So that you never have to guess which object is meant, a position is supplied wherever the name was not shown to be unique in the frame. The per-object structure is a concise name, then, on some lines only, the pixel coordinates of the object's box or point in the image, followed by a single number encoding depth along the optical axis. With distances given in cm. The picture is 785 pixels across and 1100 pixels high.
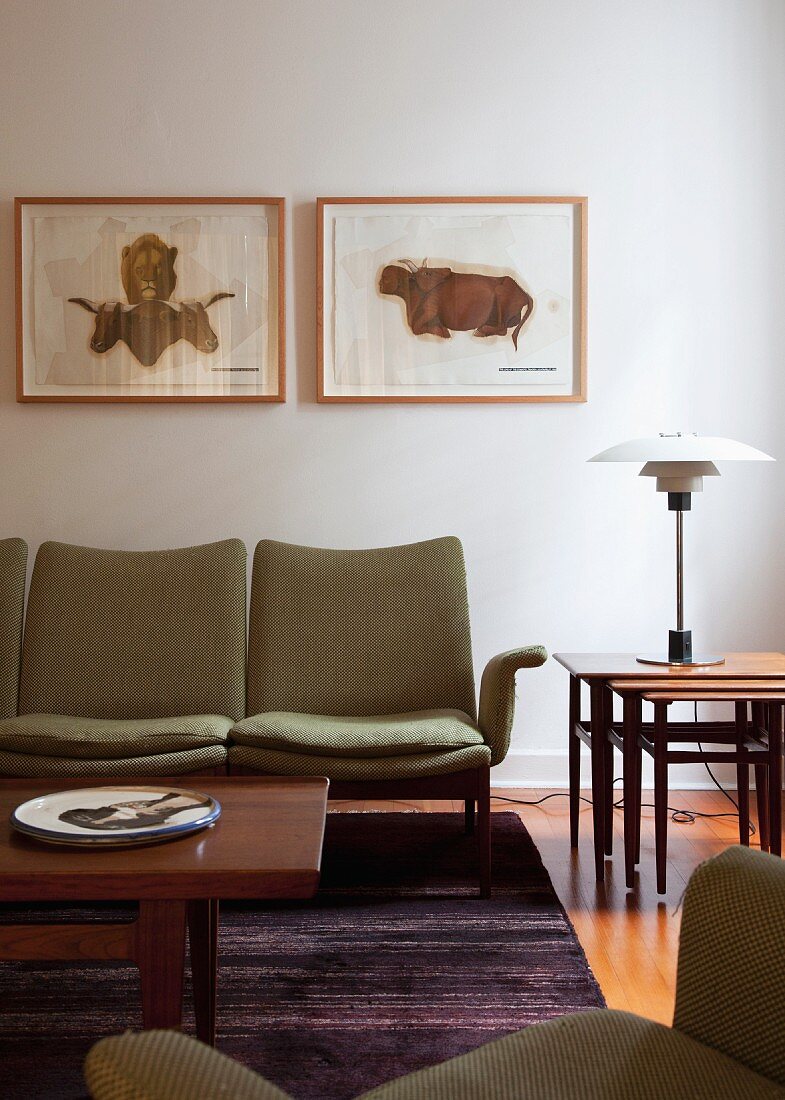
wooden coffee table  153
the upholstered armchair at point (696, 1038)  101
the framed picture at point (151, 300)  357
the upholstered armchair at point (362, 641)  307
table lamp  274
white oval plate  170
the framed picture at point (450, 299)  357
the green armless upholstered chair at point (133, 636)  307
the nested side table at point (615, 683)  264
